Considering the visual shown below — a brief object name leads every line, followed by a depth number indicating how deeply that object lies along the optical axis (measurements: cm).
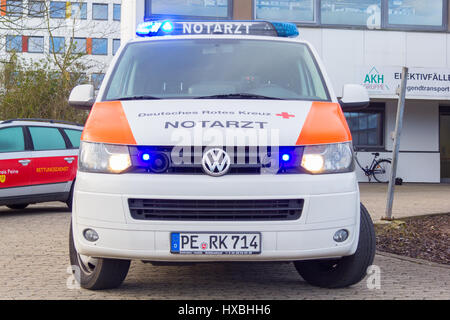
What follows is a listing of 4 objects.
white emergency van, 404
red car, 1044
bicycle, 1902
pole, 848
